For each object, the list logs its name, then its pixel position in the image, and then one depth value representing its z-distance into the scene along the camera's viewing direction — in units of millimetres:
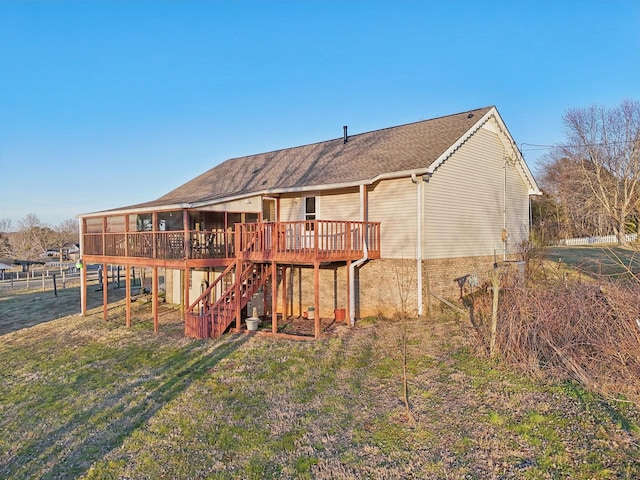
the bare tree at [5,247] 56625
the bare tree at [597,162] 29422
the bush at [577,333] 5762
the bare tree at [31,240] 57156
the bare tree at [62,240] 65175
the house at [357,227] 11539
